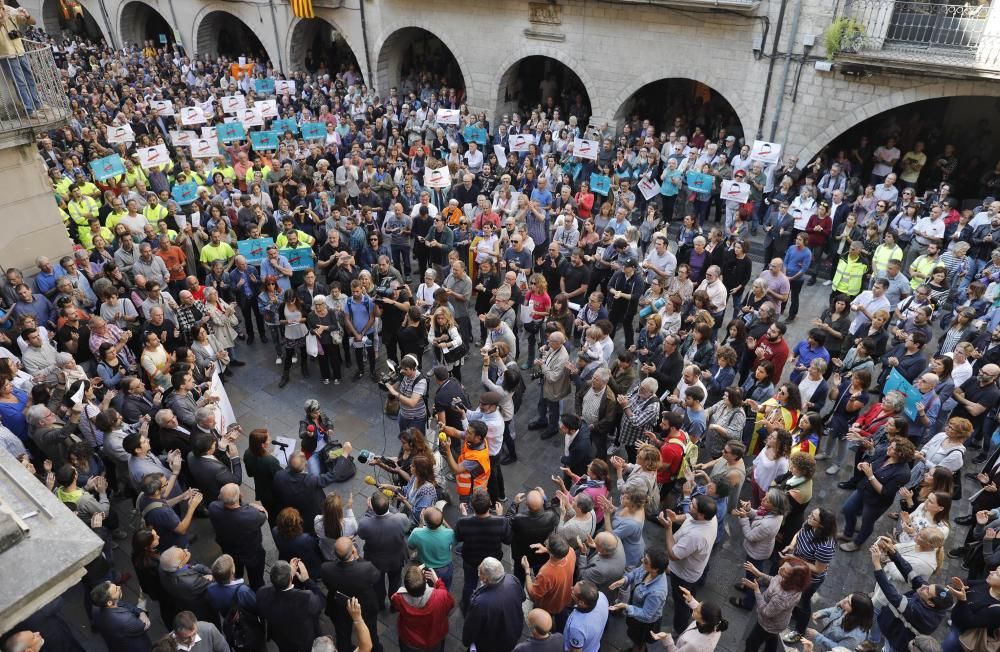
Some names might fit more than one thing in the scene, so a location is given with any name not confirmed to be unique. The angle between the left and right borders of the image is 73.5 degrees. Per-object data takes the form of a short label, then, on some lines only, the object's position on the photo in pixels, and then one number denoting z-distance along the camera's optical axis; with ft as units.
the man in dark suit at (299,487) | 20.44
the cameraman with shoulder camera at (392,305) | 31.30
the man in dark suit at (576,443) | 22.15
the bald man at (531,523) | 18.67
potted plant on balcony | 45.68
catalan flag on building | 75.20
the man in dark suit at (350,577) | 17.06
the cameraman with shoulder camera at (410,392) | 24.94
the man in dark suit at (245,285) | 33.22
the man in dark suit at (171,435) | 22.32
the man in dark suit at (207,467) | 21.21
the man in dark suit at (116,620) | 15.98
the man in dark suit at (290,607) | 16.35
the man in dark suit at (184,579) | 17.19
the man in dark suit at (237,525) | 18.92
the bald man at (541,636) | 15.30
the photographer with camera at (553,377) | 26.48
